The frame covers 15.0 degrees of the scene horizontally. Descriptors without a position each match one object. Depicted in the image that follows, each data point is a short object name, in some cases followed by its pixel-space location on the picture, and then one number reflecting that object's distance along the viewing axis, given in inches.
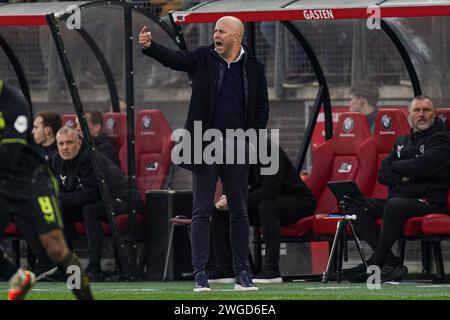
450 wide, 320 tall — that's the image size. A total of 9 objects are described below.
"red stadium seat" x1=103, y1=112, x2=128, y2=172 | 650.2
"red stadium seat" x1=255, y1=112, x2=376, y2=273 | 647.8
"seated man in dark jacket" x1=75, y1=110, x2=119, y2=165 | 644.7
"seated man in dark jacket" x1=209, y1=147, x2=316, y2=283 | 612.7
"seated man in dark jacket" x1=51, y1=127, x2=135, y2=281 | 638.5
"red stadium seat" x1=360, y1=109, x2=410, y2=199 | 634.8
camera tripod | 593.3
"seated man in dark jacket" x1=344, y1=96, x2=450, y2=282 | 590.9
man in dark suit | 521.0
